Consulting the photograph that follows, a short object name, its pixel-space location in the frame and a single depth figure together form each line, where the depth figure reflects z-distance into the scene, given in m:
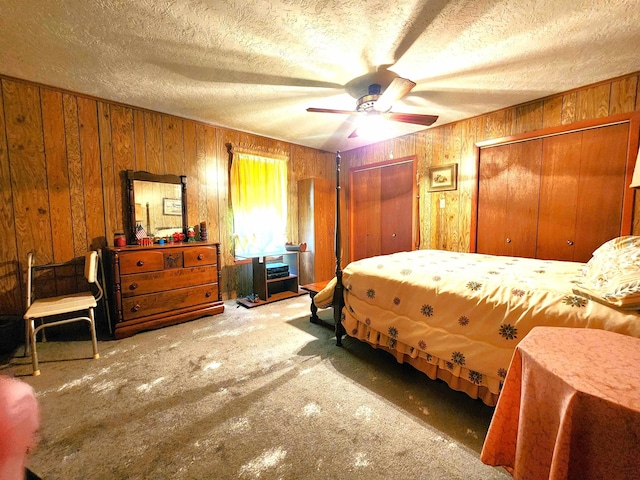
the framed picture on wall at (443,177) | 3.66
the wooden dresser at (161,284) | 2.62
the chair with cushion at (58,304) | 2.01
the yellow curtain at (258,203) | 3.88
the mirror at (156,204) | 3.05
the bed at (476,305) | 1.33
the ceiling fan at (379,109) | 2.39
